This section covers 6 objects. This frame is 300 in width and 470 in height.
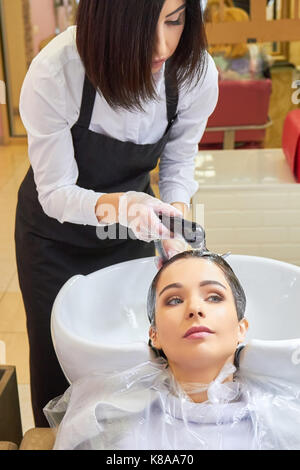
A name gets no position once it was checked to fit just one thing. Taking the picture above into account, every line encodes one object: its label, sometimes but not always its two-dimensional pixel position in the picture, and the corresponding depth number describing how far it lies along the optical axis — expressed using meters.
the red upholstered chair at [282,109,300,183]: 2.53
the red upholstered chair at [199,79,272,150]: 3.79
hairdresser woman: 1.18
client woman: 0.98
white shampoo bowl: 1.30
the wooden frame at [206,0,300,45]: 2.86
